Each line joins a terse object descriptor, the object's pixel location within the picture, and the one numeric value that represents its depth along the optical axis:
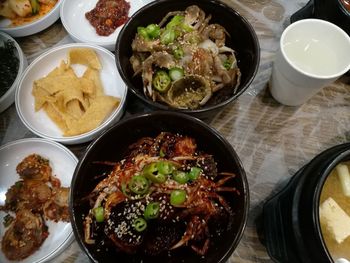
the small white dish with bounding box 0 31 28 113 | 0.34
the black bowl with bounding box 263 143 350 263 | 0.20
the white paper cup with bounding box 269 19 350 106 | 0.29
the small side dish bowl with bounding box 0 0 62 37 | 0.37
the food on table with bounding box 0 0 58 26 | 0.38
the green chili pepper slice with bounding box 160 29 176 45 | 0.31
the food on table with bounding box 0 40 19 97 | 0.35
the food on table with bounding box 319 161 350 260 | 0.23
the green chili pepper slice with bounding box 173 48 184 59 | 0.30
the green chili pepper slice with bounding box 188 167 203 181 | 0.24
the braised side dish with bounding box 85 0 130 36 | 0.38
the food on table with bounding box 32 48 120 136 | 0.31
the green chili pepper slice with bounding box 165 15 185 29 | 0.32
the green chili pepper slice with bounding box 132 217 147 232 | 0.23
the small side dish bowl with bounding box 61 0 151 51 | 0.37
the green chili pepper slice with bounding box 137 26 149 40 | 0.31
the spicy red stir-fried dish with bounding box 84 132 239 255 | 0.23
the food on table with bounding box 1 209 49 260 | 0.27
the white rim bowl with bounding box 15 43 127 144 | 0.31
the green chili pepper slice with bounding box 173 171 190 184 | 0.24
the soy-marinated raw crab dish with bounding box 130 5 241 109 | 0.29
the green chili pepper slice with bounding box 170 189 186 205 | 0.23
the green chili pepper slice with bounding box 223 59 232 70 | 0.31
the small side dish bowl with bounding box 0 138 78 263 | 0.31
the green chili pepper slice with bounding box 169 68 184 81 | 0.30
